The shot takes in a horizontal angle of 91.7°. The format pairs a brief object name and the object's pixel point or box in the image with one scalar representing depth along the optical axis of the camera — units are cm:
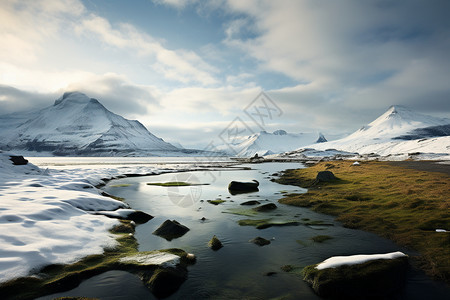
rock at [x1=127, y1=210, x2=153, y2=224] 2158
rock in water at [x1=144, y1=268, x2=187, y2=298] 999
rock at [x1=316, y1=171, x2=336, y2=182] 4032
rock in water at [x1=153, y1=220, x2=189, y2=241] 1731
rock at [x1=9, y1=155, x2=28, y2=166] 4341
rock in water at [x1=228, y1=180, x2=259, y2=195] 3959
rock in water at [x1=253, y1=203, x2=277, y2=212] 2494
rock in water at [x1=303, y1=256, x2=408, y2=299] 945
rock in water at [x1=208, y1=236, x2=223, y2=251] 1493
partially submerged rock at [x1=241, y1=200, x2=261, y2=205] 2819
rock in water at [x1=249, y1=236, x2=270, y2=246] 1551
